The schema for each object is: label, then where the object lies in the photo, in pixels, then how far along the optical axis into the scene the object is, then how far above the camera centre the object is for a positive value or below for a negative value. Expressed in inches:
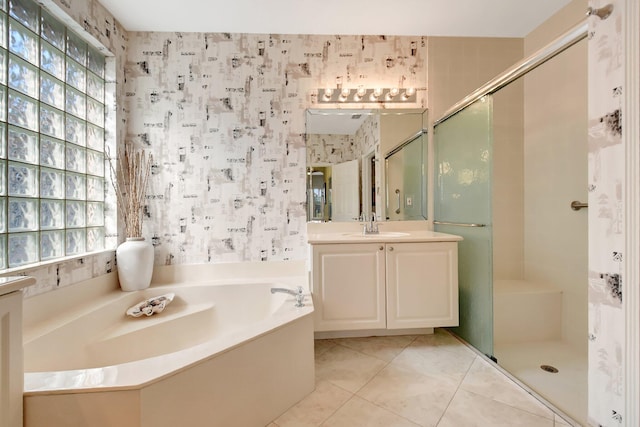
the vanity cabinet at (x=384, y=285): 69.7 -20.0
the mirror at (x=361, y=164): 86.7 +15.2
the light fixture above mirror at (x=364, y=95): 86.4 +37.9
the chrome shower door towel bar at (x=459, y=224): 70.4 -4.0
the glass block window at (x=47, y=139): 50.1 +16.5
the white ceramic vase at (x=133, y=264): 72.5 -14.4
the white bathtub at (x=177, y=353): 33.8 -24.8
